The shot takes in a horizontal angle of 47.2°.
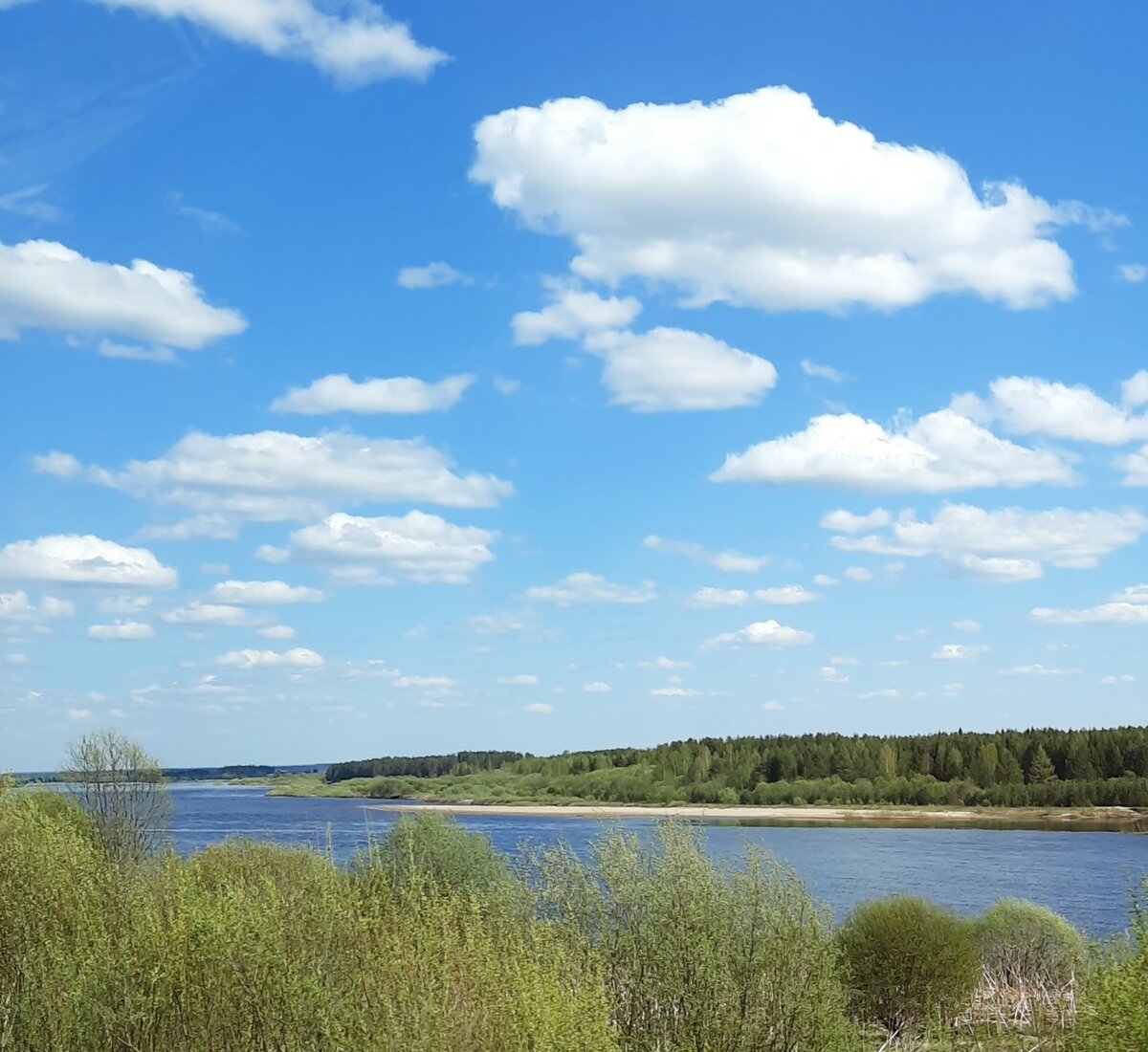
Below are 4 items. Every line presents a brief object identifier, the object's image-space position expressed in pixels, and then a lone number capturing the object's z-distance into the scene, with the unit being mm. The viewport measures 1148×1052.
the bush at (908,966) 25781
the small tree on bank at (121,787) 49594
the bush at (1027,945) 29172
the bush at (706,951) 17516
